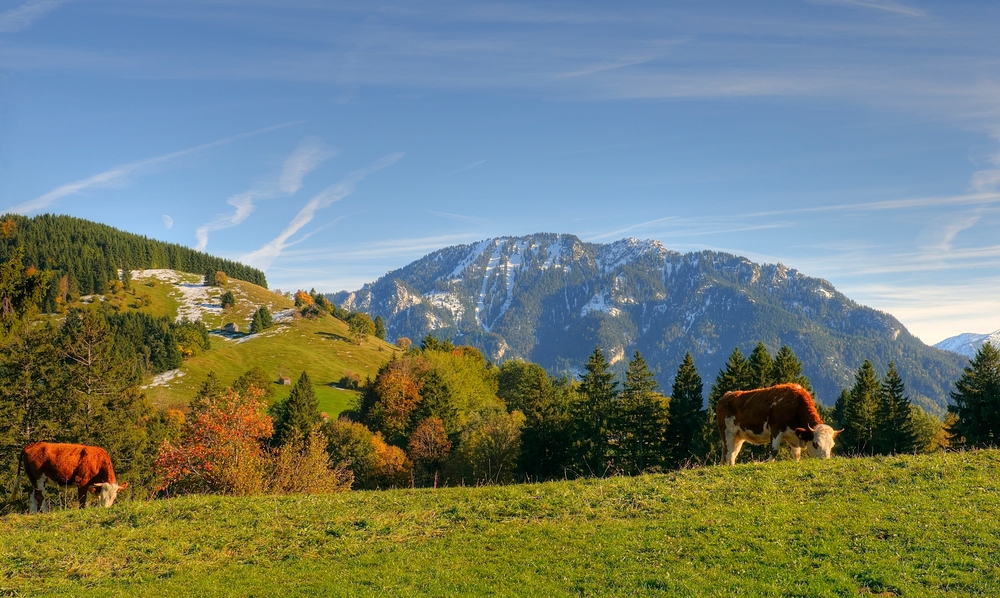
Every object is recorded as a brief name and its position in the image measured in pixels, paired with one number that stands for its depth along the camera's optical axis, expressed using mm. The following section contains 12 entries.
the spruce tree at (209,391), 91688
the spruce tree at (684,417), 66438
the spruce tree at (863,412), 63500
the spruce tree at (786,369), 64125
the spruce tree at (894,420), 63031
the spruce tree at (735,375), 63438
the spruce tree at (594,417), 67000
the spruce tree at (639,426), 65625
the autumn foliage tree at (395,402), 101750
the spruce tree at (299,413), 87500
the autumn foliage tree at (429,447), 83875
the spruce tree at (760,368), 63969
